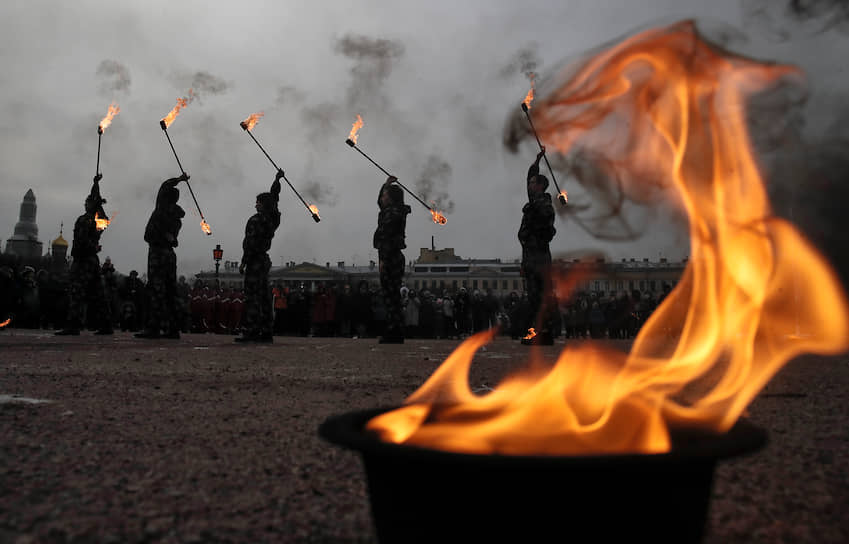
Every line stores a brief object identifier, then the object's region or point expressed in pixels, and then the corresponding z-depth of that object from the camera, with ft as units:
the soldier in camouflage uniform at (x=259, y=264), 38.70
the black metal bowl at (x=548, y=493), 3.97
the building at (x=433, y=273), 345.92
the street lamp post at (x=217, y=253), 100.89
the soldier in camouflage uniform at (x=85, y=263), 42.65
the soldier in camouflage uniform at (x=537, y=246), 37.24
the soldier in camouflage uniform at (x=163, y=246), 39.09
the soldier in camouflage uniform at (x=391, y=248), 43.37
